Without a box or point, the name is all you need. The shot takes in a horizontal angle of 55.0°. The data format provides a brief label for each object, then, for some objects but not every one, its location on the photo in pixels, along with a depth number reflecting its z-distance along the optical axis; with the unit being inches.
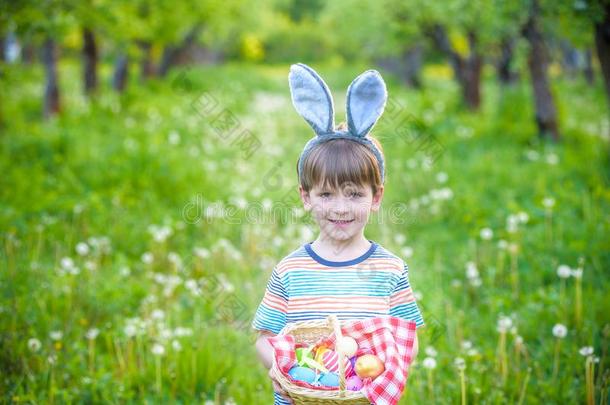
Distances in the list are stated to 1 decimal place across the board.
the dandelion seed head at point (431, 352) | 134.1
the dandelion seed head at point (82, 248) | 181.8
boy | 88.0
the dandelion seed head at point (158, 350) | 127.4
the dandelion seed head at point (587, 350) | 120.3
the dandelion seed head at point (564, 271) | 150.6
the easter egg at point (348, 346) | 80.0
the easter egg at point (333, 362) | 82.4
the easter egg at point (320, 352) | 83.4
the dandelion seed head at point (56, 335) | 144.9
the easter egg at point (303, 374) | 80.7
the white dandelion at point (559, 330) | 132.5
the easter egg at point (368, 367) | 79.7
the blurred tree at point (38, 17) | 265.3
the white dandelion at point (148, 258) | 189.9
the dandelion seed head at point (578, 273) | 142.6
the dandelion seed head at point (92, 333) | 137.6
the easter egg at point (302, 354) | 82.8
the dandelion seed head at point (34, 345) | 141.0
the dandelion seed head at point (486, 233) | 186.3
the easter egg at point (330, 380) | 80.6
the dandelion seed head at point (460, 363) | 116.5
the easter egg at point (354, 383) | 80.9
